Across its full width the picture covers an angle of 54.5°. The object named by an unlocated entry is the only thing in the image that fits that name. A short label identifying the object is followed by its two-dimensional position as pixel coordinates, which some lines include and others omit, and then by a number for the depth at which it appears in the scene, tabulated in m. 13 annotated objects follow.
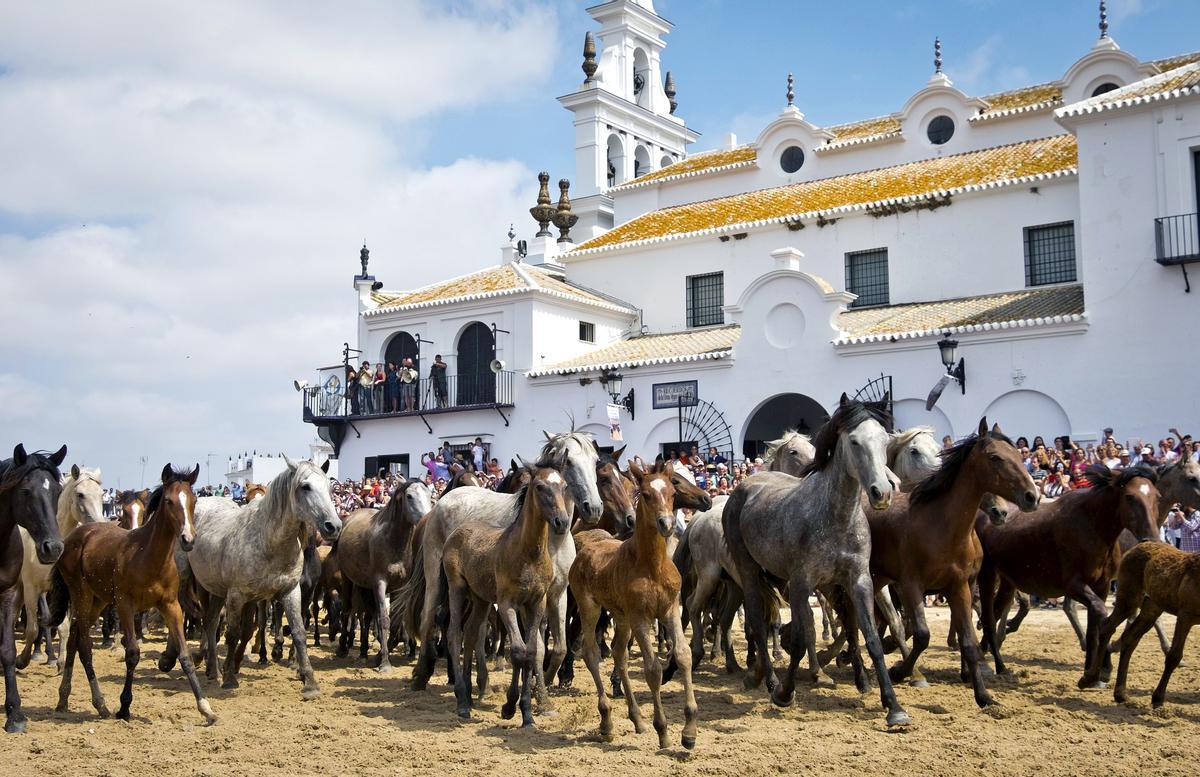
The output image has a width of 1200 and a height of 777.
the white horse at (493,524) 9.17
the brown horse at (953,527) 9.39
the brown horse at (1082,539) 10.03
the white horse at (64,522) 12.95
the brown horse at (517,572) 9.19
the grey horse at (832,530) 9.00
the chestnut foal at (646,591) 8.34
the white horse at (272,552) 11.00
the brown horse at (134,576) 9.84
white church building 23.73
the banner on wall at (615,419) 23.52
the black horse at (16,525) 9.30
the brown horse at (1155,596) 8.90
